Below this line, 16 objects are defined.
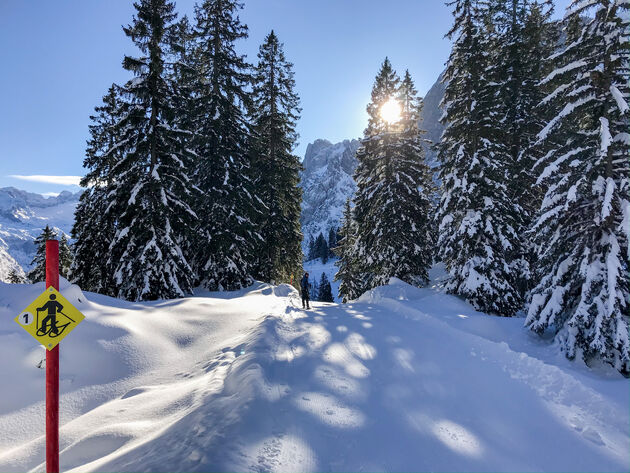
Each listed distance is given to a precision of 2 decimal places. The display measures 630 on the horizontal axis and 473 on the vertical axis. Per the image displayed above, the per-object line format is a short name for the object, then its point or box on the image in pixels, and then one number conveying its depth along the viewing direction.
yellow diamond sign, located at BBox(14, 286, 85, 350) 3.32
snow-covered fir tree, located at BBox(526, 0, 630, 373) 7.00
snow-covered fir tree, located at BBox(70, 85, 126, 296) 14.38
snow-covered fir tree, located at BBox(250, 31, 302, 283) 22.22
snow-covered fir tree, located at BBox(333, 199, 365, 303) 31.31
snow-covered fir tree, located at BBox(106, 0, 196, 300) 13.51
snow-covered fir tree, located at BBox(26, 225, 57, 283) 27.11
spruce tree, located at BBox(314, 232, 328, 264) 127.00
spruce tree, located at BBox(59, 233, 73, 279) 30.45
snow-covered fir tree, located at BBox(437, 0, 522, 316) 13.59
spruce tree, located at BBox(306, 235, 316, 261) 139.95
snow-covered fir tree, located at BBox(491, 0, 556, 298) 15.71
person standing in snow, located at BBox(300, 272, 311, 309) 15.18
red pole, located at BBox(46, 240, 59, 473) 3.23
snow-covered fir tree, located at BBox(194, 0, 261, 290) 17.52
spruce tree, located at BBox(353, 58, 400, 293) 20.39
